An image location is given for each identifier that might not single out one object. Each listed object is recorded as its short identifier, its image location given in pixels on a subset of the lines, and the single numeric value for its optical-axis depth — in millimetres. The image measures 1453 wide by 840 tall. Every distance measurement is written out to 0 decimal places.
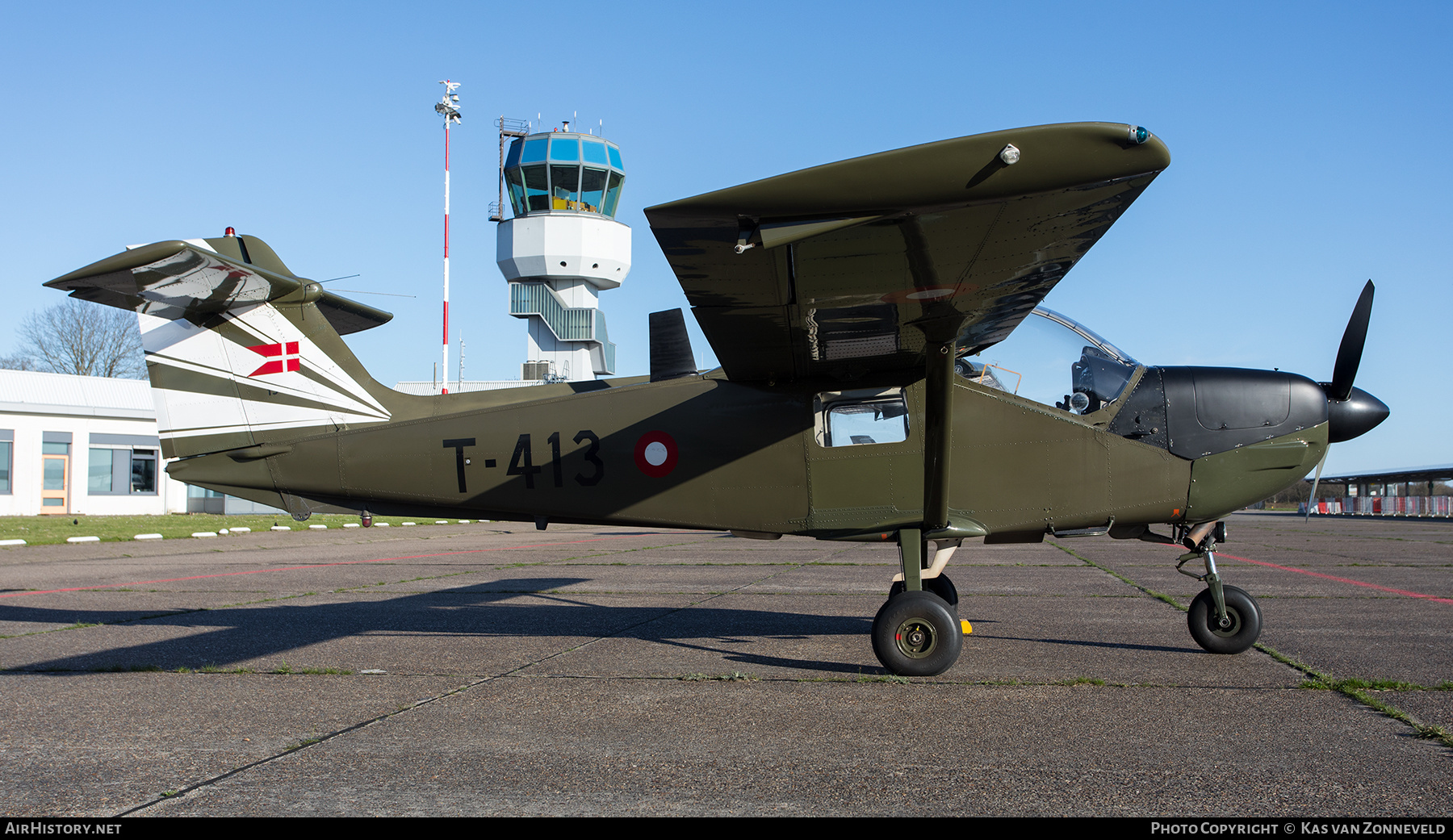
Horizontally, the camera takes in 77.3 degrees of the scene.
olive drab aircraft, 5391
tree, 53281
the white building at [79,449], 34312
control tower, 54000
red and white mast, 49594
